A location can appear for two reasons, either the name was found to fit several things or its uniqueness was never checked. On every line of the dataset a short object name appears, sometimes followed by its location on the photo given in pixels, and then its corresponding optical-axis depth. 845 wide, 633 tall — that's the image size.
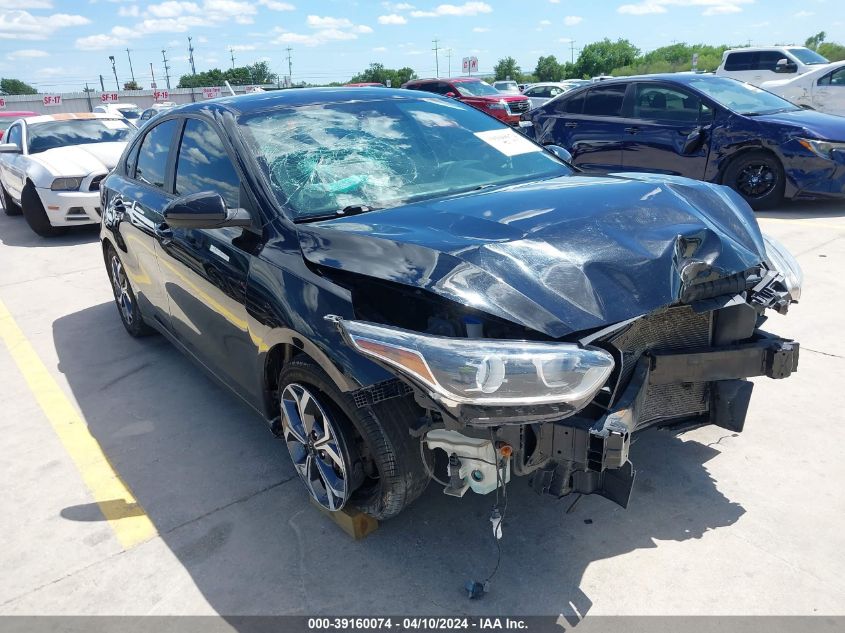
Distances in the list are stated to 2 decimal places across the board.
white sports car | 8.59
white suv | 16.70
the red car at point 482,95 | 17.39
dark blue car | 7.35
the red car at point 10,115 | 15.26
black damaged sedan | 2.01
